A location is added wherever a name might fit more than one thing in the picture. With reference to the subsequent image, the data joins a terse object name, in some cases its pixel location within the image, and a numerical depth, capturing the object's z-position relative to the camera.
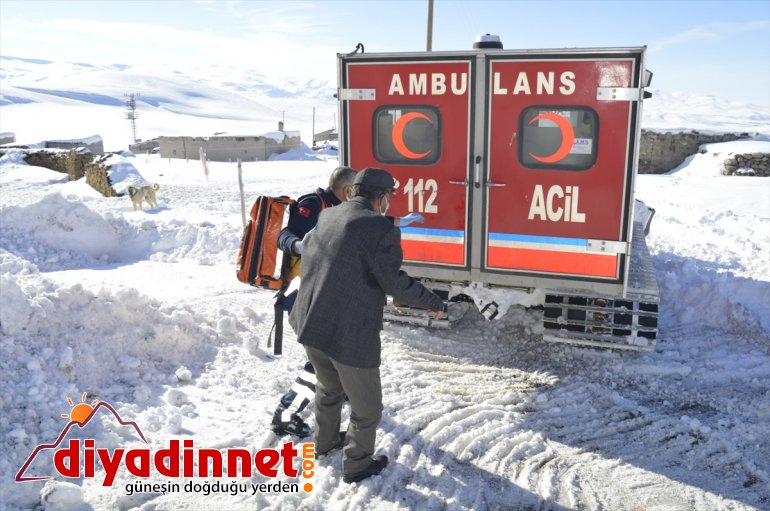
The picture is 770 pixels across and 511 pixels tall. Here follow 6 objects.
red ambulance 5.15
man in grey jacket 3.46
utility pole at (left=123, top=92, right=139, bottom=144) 96.39
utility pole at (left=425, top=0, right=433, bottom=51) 17.00
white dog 13.67
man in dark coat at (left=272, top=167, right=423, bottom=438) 4.23
